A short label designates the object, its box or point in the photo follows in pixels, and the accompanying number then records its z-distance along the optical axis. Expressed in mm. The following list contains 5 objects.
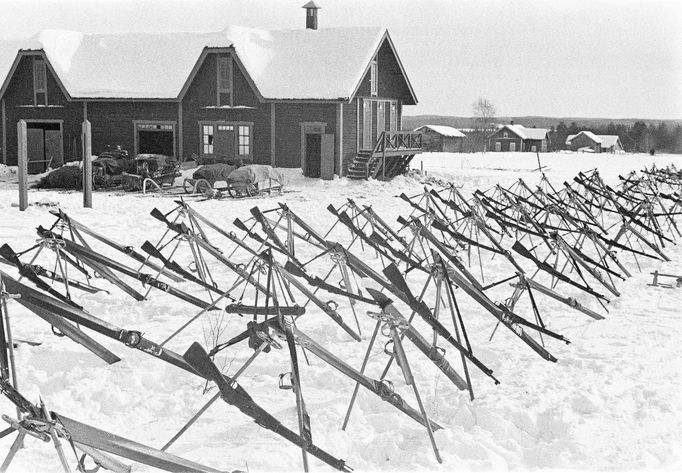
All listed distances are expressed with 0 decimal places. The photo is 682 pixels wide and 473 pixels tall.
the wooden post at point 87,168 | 15812
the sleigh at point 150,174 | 21297
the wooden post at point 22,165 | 14320
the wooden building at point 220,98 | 25844
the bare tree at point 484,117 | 107962
